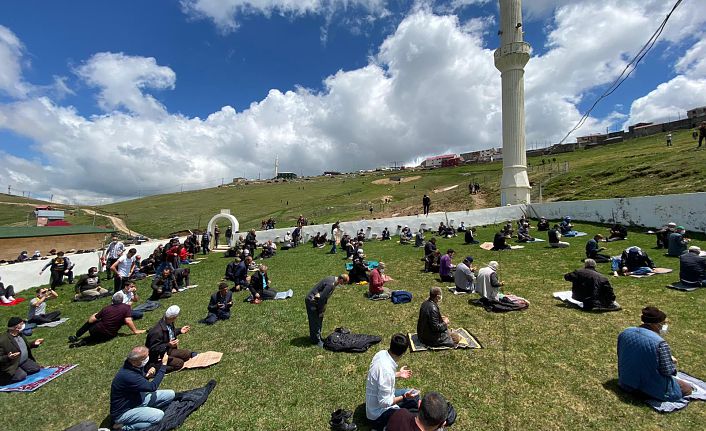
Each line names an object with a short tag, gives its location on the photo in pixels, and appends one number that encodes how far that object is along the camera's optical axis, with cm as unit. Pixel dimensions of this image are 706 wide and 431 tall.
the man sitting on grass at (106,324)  973
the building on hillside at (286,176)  14888
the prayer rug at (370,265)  1716
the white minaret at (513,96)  3338
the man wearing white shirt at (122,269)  1495
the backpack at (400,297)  1167
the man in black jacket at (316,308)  861
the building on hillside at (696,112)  7188
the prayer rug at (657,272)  1227
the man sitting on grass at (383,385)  515
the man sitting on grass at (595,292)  951
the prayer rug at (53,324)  1188
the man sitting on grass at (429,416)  365
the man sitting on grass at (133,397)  557
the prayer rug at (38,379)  726
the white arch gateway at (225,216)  3082
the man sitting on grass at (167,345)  765
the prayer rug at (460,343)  789
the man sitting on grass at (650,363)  539
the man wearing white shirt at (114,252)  1759
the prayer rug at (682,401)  530
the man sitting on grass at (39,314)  1194
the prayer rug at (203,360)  782
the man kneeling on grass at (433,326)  787
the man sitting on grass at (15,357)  745
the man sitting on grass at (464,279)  1227
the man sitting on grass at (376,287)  1229
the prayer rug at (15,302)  1573
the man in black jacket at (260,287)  1309
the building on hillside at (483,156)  11762
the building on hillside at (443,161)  11557
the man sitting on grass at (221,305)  1112
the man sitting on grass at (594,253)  1500
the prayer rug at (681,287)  1040
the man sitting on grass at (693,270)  1052
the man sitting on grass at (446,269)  1416
